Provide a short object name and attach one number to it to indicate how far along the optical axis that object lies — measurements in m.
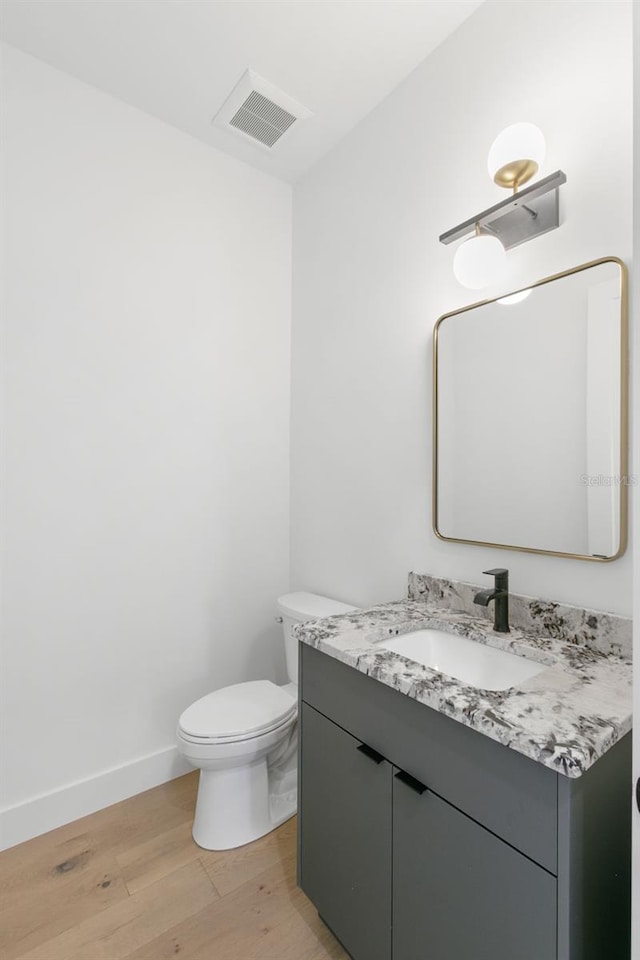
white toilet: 1.60
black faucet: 1.32
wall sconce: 1.30
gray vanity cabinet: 0.78
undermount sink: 1.22
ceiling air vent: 1.84
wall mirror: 1.22
